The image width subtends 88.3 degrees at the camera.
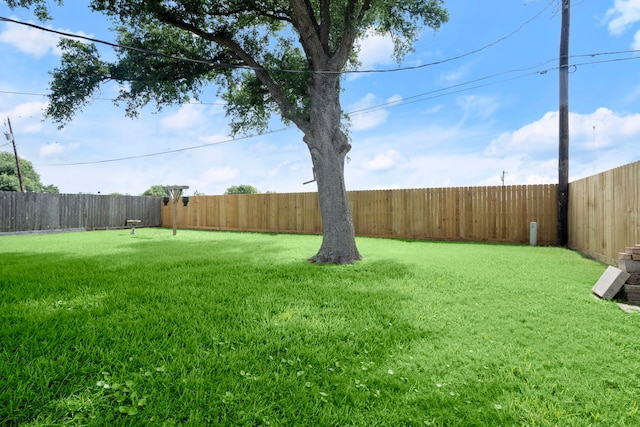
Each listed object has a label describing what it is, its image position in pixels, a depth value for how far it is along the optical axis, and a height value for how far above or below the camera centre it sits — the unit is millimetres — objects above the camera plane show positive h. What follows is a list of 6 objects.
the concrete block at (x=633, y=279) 3674 -762
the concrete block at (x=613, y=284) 3629 -818
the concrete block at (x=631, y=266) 3674 -618
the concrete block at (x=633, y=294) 3584 -908
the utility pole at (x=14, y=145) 17875 +3645
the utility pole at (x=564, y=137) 8070 +1813
